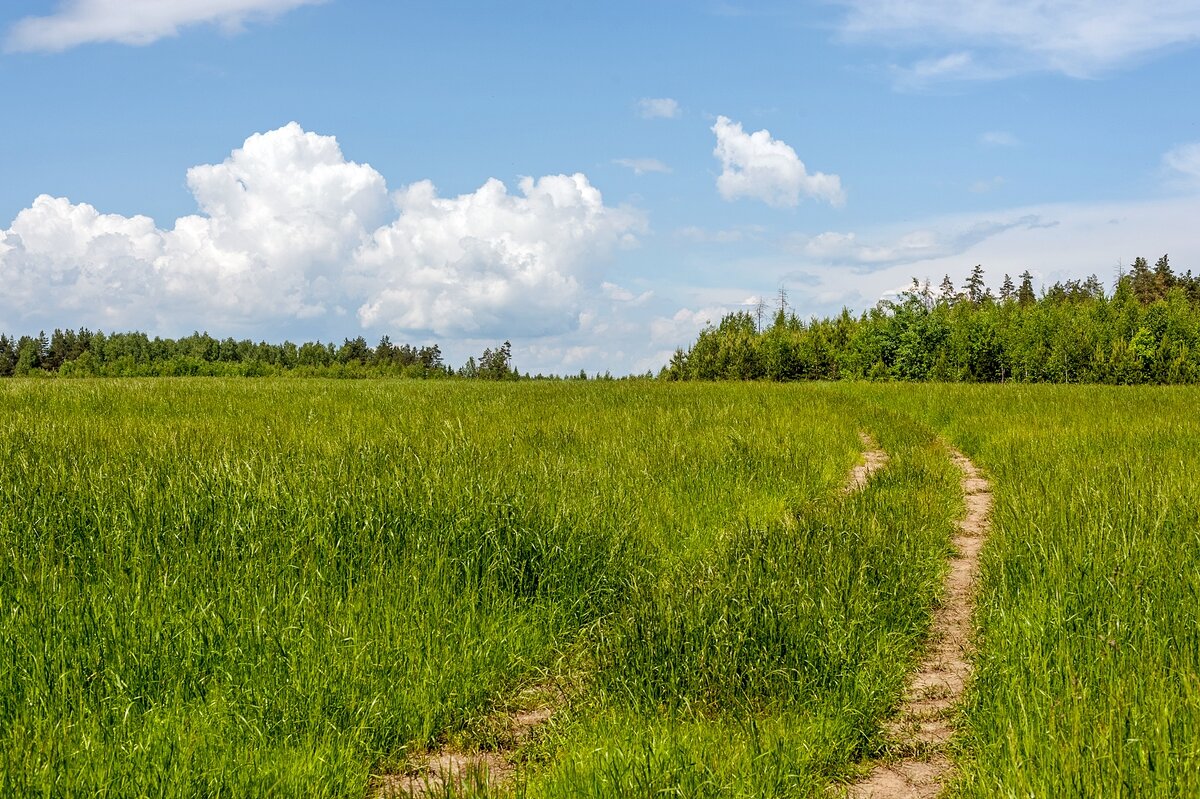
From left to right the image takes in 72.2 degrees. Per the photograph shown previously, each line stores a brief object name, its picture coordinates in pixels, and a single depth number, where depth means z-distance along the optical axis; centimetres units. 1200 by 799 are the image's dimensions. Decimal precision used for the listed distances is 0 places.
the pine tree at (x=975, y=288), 10681
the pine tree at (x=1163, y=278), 9050
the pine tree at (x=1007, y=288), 11081
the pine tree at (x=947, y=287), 10806
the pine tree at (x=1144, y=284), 8981
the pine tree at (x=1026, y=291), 10336
